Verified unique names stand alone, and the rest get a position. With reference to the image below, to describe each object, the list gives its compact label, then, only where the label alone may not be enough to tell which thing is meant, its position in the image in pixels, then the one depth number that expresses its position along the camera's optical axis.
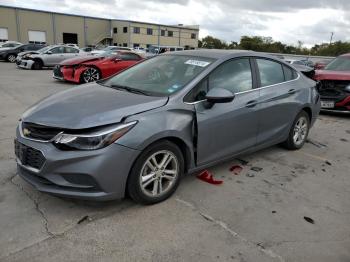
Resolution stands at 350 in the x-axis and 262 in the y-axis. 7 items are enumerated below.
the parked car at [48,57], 19.17
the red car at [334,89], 8.23
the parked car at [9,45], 26.90
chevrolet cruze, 3.10
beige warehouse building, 53.72
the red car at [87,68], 12.43
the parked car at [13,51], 25.56
